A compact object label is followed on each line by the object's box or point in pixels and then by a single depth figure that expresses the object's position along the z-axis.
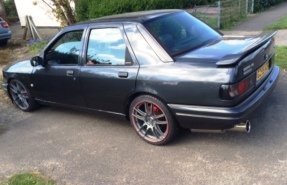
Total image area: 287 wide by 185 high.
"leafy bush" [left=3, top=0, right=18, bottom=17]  24.22
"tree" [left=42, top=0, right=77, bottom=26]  11.68
